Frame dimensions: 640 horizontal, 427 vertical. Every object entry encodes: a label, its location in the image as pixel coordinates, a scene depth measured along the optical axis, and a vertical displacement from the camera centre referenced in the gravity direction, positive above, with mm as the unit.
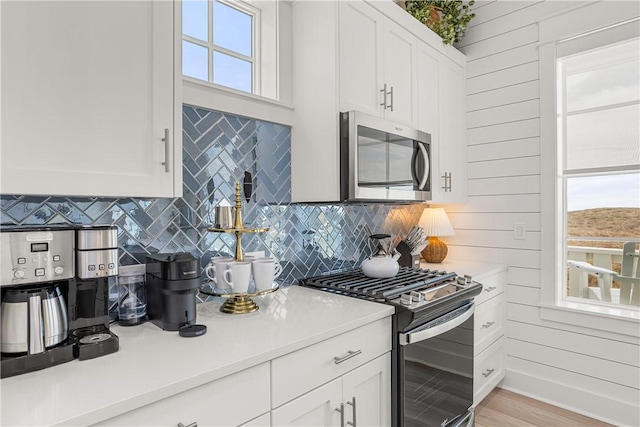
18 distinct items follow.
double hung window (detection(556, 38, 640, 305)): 2352 +362
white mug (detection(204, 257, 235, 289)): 1388 -233
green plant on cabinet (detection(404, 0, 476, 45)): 2547 +1459
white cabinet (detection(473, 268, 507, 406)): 2297 -845
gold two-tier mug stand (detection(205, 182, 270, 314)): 1379 -310
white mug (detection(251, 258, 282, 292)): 1447 -248
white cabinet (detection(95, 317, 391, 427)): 875 -529
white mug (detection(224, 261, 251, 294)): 1358 -246
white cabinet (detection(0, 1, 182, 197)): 871 +309
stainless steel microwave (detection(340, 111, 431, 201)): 1762 +284
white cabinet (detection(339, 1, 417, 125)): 1827 +827
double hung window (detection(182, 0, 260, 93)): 1660 +837
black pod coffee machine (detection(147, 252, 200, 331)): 1195 -260
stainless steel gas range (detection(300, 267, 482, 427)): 1484 -575
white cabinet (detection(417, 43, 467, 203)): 2434 +688
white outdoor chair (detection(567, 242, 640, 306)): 2346 -432
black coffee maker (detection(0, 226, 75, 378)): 883 -227
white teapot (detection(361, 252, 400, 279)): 1957 -298
